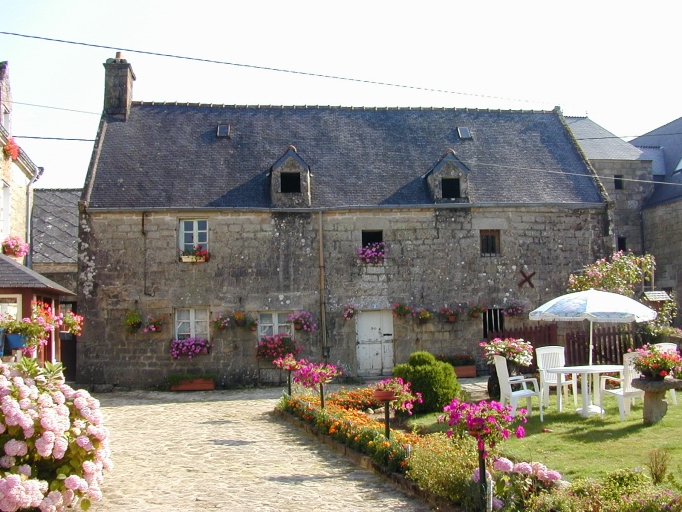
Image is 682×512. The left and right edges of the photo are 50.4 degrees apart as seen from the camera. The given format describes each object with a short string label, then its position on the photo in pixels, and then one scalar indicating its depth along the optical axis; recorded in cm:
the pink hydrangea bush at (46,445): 602
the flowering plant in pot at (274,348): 1727
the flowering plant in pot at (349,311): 1775
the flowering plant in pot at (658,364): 920
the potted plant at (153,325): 1709
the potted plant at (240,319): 1728
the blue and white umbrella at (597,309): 1120
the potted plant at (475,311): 1805
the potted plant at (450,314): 1791
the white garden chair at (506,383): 1046
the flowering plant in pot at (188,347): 1714
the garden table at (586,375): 1012
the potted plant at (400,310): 1783
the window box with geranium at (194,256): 1755
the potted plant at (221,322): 1731
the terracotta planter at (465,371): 1770
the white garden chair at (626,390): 995
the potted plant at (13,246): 1488
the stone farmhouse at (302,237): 1747
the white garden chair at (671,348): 1091
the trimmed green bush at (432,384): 1151
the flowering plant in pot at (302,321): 1752
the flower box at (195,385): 1695
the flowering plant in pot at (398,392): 941
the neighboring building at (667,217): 2277
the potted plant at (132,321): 1703
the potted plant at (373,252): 1802
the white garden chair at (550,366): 1114
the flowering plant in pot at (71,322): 1433
